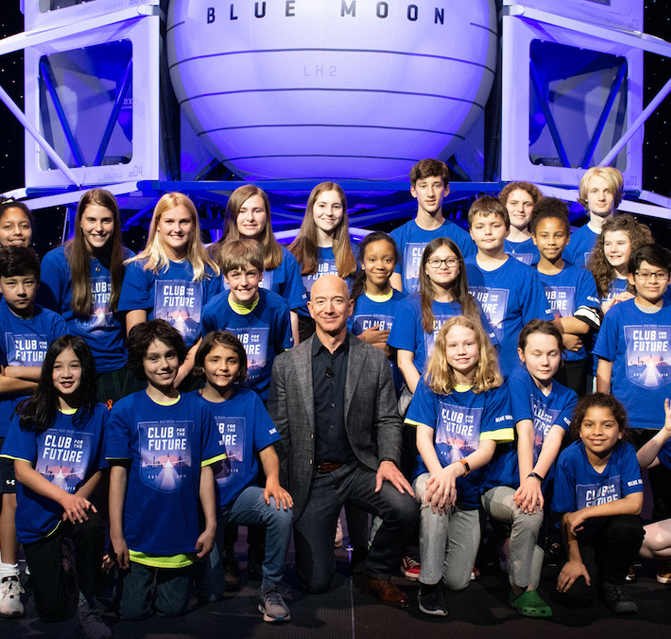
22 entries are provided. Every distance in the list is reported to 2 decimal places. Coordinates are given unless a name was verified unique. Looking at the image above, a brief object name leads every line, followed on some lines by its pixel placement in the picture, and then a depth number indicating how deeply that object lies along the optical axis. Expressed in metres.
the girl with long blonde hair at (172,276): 3.32
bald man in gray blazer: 3.04
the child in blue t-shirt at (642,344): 3.27
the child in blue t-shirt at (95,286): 3.31
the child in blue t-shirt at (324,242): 3.69
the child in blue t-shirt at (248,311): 3.20
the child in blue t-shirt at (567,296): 3.51
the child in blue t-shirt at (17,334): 3.02
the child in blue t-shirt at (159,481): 2.78
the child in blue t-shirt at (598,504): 2.89
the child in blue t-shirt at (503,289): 3.37
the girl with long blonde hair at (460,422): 2.97
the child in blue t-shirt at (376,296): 3.46
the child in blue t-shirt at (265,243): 3.57
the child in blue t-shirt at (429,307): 3.24
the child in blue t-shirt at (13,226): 3.57
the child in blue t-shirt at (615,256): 3.59
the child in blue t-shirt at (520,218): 4.00
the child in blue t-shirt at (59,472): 2.74
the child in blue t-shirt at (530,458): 2.84
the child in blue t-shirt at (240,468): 2.89
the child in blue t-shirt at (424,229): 3.74
